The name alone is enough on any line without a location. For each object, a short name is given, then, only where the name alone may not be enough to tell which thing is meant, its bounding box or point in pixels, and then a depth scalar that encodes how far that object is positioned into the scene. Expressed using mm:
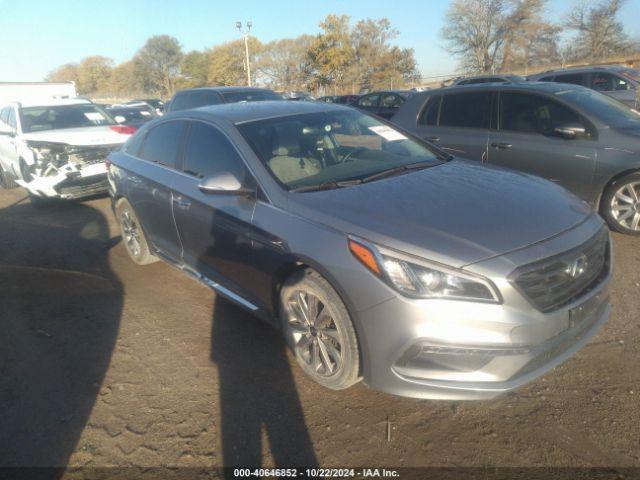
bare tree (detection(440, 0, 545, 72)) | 47469
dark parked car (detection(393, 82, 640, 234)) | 4879
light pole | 34491
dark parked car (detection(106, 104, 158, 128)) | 17781
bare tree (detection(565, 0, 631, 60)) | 44406
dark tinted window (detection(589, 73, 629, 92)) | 13312
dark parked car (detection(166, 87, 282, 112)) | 9867
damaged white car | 7551
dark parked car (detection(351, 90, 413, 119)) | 18297
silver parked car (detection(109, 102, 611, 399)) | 2281
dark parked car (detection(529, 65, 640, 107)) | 13133
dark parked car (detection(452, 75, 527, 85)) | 17984
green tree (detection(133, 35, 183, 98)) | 69438
